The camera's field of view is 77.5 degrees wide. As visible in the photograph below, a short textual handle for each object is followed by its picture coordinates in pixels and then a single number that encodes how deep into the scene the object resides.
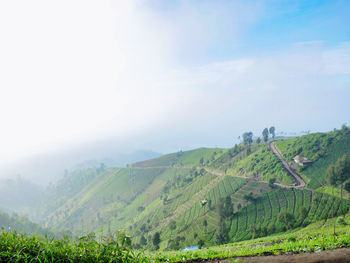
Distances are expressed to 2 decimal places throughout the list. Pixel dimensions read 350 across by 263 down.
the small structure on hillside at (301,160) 107.00
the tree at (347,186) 69.69
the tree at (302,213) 71.76
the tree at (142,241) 108.04
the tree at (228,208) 93.19
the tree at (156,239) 78.31
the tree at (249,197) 98.26
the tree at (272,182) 101.88
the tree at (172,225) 111.19
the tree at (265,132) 164.65
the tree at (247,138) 184.25
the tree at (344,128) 125.81
